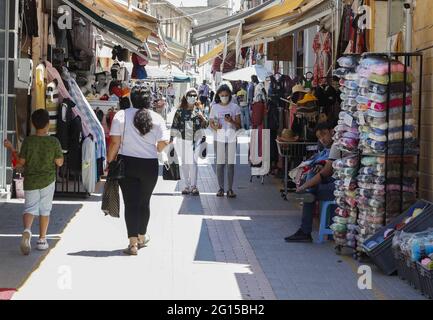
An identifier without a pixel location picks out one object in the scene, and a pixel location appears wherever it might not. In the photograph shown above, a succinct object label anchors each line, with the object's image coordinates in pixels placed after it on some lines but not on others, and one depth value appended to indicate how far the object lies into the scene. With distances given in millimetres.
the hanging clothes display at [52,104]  12992
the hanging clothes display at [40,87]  12852
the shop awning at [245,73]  22483
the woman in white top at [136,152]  9305
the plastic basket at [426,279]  7172
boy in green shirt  9047
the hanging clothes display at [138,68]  20984
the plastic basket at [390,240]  8070
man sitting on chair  10078
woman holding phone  14508
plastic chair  10195
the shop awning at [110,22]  13930
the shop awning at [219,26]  14711
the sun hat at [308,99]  13914
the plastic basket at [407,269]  7551
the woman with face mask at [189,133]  14680
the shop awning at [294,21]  14341
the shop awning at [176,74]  31084
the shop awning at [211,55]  25236
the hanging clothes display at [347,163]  9164
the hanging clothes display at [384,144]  8570
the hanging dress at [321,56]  15516
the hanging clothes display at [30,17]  13430
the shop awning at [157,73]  29981
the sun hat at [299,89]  15047
